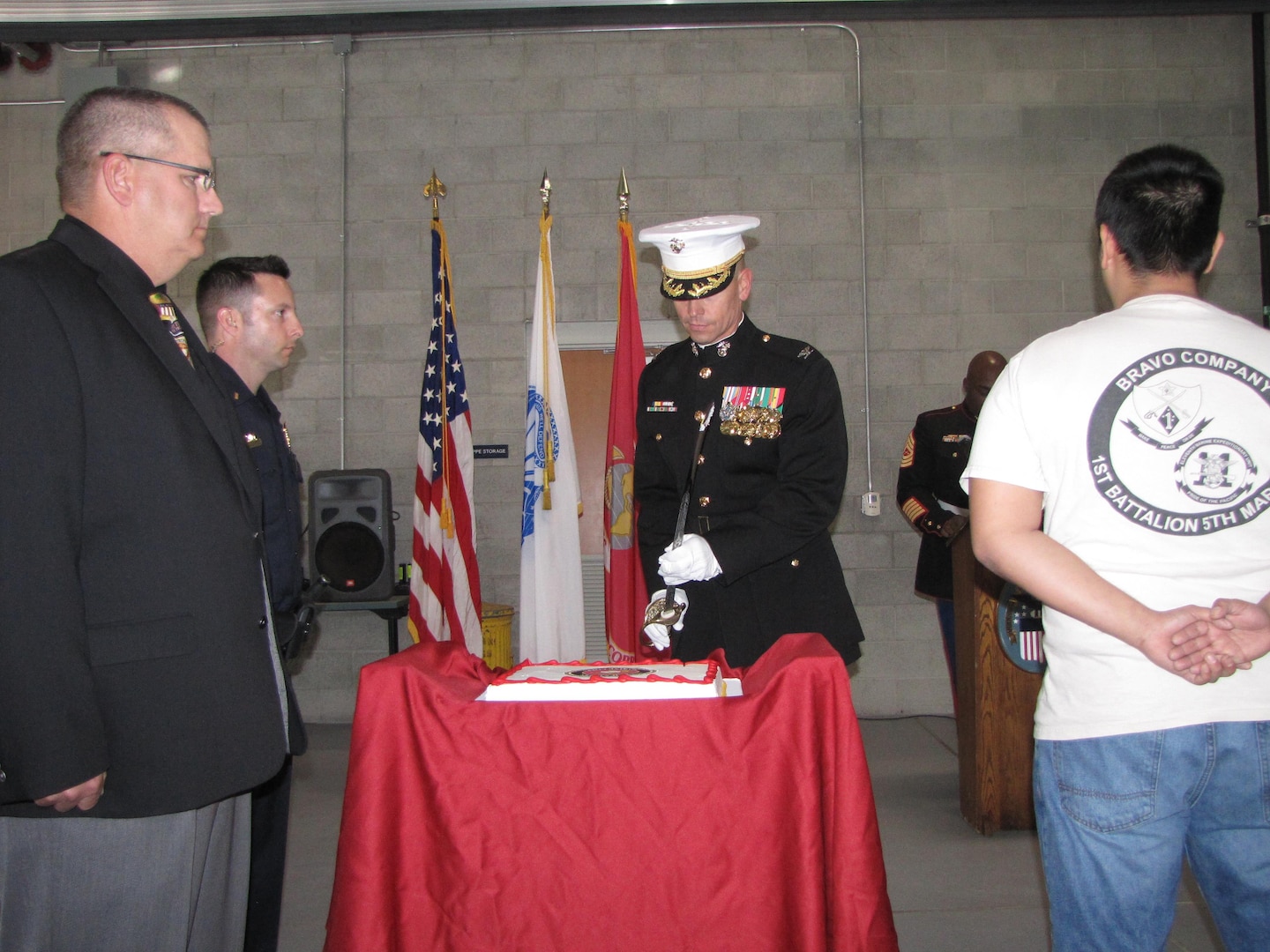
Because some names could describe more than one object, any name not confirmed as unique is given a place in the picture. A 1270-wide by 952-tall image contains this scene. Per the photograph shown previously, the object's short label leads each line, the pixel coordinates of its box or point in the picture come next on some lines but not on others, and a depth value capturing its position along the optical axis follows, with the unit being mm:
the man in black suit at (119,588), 992
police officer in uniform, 1964
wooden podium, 2947
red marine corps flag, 2992
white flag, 3734
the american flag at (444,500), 4008
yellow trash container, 4398
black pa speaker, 4227
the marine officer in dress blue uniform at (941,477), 3602
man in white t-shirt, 1048
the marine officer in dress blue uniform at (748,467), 1815
